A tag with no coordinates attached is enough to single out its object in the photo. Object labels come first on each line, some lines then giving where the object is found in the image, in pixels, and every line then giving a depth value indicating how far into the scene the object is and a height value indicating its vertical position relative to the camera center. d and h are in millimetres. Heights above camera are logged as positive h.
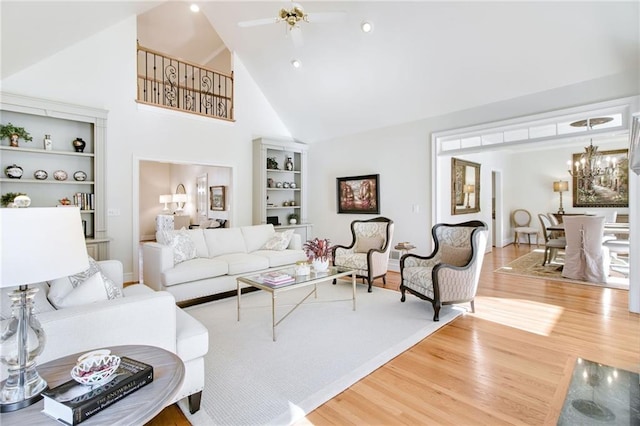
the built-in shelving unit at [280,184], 6715 +633
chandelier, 8023 +1070
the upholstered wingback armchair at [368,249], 4703 -620
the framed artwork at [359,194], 6383 +351
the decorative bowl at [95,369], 1179 -595
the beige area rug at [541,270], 4979 -1106
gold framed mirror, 6504 +523
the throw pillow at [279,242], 5243 -498
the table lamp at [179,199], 9742 +399
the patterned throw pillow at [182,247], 4238 -477
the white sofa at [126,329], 1609 -636
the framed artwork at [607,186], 7879 +602
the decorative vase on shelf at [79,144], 4734 +1010
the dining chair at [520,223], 9242 -387
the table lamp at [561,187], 8828 +630
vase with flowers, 3836 -511
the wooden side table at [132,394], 1057 -671
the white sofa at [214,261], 3934 -674
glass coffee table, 3162 -735
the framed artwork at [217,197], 8375 +404
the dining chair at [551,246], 6227 -691
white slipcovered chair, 5023 -657
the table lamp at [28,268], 1063 -193
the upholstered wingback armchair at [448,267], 3533 -669
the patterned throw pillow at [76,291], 1873 -474
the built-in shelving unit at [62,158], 4305 +793
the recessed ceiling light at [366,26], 4391 +2532
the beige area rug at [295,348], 2072 -1208
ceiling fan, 3369 +2098
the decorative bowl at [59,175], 4520 +531
